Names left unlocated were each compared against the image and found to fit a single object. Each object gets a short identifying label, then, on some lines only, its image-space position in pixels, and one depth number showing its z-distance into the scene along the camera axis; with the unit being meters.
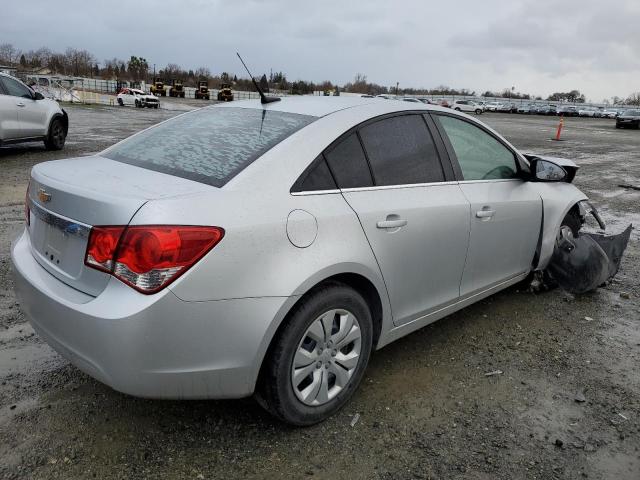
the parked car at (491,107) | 66.72
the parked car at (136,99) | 39.63
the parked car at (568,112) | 65.55
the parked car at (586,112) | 66.12
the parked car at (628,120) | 39.47
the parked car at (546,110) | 66.51
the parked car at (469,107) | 58.58
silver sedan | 2.16
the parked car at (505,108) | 68.81
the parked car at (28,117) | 10.30
